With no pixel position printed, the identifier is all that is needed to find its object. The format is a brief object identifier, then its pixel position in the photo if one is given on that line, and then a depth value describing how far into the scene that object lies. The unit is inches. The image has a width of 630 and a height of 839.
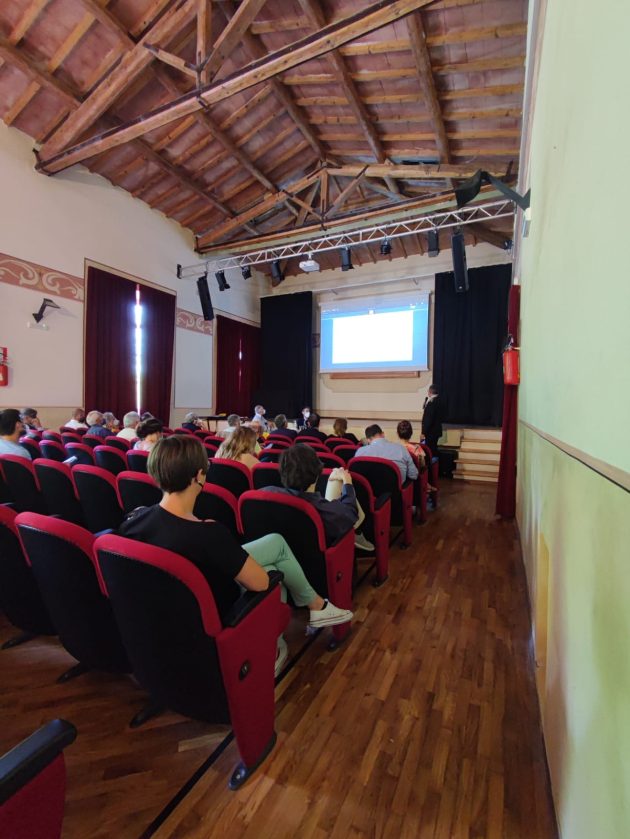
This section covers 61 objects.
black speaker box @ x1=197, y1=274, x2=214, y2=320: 349.1
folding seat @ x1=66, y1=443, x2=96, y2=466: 141.0
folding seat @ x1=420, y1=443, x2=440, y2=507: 184.7
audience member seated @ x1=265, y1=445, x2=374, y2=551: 74.2
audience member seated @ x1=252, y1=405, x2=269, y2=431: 286.4
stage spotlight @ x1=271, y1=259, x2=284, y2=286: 355.3
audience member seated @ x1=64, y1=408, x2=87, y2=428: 226.7
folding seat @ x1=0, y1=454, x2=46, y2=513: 116.6
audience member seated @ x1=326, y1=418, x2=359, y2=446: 189.5
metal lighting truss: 261.6
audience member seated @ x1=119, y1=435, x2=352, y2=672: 48.1
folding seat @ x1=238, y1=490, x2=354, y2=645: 68.8
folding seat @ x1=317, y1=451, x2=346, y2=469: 124.9
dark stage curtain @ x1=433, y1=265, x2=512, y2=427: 325.4
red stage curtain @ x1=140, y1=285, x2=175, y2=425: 328.8
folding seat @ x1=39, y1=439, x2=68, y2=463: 148.9
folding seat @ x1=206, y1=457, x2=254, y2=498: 104.4
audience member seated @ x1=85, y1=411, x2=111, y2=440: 186.5
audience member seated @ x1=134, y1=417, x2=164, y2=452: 129.4
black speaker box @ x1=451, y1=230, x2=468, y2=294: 247.4
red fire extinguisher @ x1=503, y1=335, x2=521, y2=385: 155.0
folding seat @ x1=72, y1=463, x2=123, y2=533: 99.6
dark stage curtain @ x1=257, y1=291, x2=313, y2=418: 427.2
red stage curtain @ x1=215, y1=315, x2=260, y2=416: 414.9
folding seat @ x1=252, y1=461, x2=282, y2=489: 98.3
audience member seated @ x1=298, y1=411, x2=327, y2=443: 203.5
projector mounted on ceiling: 309.9
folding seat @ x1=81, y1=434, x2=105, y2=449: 167.2
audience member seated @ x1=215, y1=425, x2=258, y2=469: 111.3
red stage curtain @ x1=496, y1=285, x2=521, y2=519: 168.9
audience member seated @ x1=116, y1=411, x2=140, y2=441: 183.1
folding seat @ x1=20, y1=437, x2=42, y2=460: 156.3
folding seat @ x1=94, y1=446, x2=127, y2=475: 130.0
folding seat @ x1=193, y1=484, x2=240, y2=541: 82.6
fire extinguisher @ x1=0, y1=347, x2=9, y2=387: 234.8
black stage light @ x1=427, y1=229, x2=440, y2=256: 261.3
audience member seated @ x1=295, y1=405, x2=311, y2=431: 345.1
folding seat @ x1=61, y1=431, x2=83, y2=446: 176.4
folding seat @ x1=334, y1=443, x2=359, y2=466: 160.1
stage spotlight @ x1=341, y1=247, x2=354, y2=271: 305.1
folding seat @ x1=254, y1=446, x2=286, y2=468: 135.0
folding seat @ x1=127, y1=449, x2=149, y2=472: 119.7
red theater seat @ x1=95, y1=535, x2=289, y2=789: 41.3
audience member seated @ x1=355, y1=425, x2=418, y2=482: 132.6
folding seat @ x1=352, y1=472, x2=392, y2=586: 98.9
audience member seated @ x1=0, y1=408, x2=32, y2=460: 117.8
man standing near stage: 265.1
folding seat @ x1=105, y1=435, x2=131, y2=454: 158.4
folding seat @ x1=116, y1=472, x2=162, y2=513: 89.7
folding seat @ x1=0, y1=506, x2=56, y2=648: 58.7
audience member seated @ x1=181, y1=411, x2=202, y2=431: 248.2
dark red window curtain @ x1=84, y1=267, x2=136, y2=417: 286.4
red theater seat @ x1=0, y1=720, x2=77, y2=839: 24.9
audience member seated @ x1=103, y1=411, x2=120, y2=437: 232.0
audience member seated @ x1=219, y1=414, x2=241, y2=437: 190.5
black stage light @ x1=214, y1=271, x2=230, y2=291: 345.5
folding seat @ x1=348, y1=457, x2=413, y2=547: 119.1
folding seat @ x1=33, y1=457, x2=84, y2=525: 108.7
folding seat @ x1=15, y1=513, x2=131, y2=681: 50.1
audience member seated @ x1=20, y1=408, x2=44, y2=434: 210.5
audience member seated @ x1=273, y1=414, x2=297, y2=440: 199.4
